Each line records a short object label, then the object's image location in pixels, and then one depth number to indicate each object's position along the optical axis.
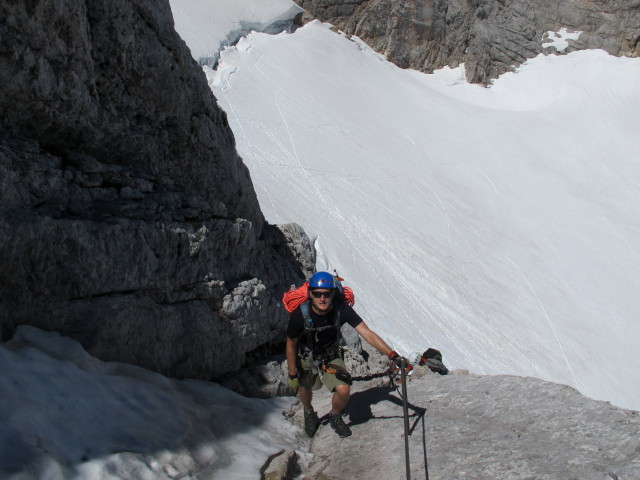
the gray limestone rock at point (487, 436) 4.87
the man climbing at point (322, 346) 5.66
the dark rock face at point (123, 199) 5.70
